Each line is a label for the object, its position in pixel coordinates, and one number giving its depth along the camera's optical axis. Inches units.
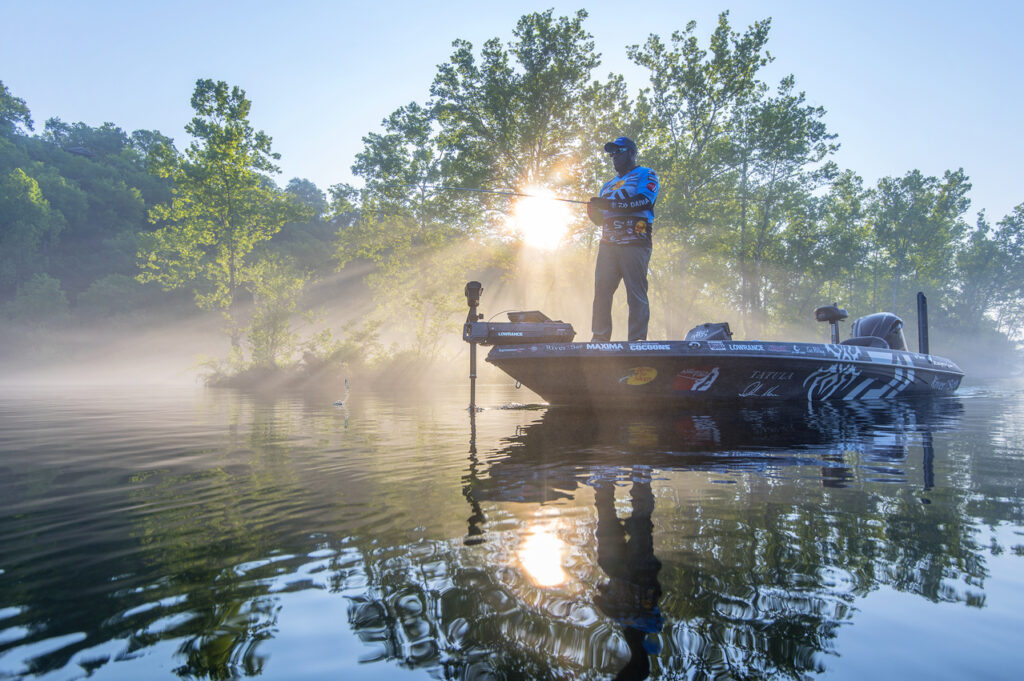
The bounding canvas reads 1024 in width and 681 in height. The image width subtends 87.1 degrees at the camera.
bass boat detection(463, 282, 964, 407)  262.2
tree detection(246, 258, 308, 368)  908.6
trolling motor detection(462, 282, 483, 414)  279.0
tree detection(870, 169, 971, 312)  1830.7
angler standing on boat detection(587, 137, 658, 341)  285.4
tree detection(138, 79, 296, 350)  964.6
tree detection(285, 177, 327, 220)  3371.1
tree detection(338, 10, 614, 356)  1003.3
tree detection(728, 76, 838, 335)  1167.6
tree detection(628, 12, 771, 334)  1058.7
